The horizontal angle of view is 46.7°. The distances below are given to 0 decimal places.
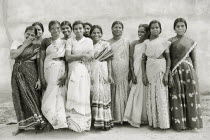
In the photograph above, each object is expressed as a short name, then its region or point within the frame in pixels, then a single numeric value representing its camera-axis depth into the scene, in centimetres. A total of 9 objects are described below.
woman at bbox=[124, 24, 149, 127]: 438
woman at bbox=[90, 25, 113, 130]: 408
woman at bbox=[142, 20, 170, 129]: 410
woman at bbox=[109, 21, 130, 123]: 445
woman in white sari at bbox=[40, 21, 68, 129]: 388
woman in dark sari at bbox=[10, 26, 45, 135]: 398
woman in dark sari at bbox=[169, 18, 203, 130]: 407
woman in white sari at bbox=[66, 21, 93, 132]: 387
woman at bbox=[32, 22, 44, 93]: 415
